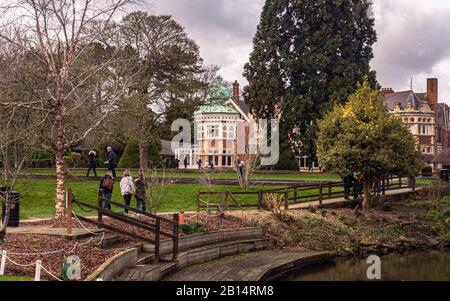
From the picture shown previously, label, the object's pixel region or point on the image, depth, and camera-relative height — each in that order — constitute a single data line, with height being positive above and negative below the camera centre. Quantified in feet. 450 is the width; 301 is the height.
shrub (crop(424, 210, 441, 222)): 92.98 -7.80
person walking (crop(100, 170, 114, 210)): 67.43 -2.49
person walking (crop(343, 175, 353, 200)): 95.66 -3.19
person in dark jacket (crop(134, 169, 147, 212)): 68.23 -3.11
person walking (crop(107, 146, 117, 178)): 93.65 +0.58
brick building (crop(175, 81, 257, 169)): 213.66 +10.11
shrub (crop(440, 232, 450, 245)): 83.97 -10.20
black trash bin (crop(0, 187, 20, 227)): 57.00 -4.79
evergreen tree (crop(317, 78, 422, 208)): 89.66 +3.50
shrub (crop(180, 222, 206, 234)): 60.75 -6.52
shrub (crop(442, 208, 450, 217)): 94.24 -7.31
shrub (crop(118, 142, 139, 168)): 159.74 +1.56
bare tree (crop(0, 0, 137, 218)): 60.13 +11.47
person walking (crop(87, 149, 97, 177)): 108.79 +0.46
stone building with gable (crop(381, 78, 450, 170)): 257.75 +23.24
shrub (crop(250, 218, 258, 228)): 70.55 -6.89
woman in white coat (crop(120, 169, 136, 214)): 68.64 -2.75
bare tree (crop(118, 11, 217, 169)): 146.82 +23.97
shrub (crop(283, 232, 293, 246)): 70.95 -8.85
